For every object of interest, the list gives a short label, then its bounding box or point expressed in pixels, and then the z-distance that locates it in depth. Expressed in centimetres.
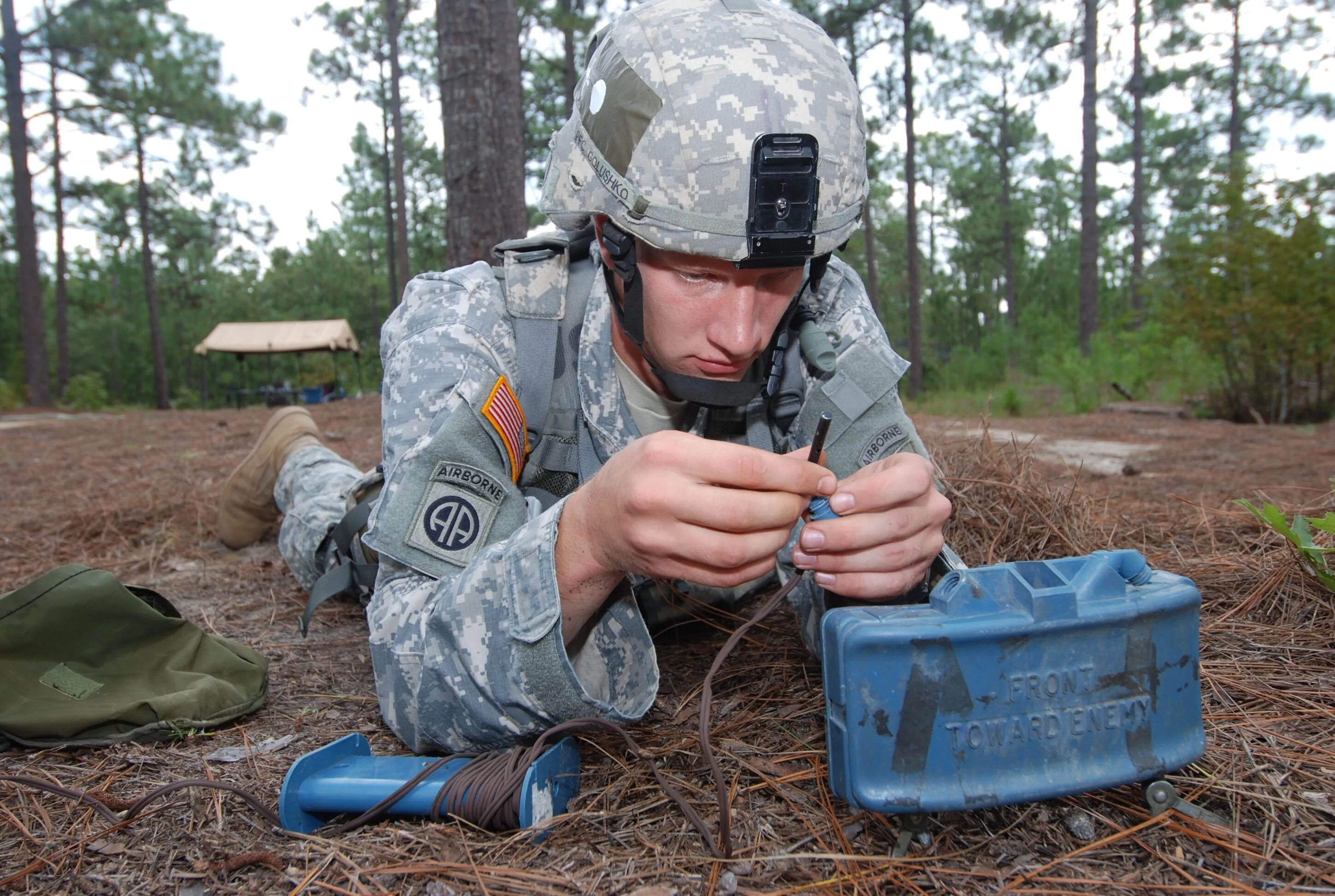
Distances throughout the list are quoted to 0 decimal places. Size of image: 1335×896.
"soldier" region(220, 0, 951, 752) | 108
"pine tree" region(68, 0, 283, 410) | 1360
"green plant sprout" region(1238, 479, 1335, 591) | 144
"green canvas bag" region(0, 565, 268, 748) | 144
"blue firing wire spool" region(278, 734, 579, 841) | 111
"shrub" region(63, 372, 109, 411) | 1898
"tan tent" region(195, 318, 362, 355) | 1977
